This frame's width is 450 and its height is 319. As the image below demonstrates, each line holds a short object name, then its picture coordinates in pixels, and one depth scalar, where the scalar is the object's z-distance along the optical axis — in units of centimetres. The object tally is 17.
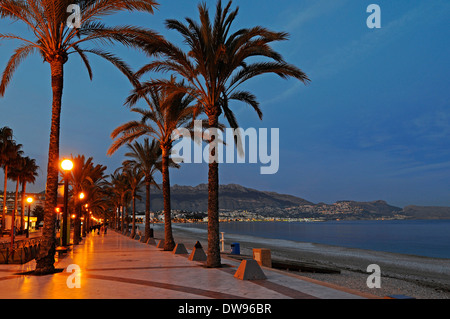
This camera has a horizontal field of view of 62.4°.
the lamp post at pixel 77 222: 2970
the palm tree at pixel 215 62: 1377
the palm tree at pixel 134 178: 4581
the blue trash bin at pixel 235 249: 2431
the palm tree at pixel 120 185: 5372
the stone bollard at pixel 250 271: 1059
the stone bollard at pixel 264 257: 1517
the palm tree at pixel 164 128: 2236
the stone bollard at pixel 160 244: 2361
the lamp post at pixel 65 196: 1619
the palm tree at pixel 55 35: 1229
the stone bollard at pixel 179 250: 1969
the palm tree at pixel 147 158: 3247
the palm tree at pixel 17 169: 5300
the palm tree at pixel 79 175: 3223
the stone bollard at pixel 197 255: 1625
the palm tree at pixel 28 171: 6104
